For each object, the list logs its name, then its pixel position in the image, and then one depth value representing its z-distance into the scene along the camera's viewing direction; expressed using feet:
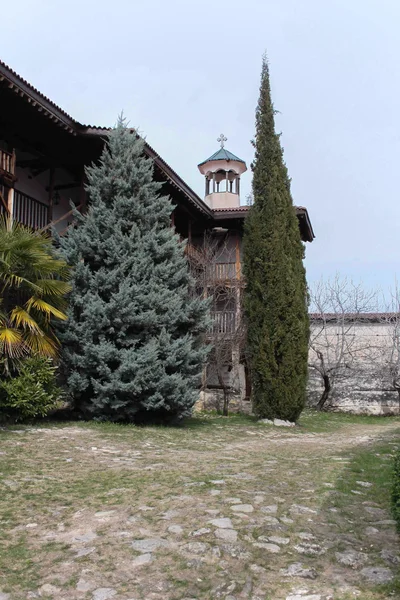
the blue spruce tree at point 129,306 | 34.63
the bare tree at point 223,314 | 49.06
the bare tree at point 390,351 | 70.33
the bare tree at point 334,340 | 71.82
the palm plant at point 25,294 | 30.04
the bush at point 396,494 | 13.13
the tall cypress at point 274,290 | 45.32
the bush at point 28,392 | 30.50
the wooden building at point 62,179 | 37.42
